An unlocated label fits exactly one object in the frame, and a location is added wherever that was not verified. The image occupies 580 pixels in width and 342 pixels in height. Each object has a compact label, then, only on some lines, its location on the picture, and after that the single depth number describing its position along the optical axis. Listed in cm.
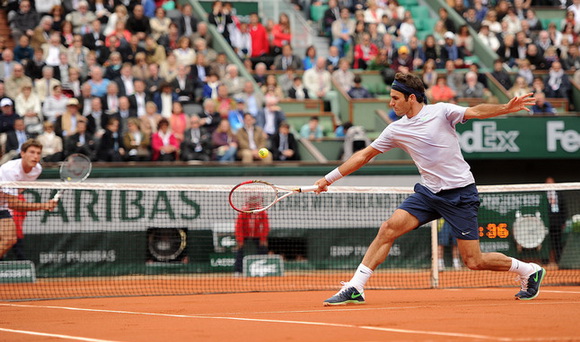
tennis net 1434
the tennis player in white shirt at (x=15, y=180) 1136
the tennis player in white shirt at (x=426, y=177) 884
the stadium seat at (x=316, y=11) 2436
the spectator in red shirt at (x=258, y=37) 2186
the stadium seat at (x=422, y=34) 2382
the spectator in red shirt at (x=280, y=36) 2219
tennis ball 924
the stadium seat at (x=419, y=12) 2512
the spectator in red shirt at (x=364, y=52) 2198
